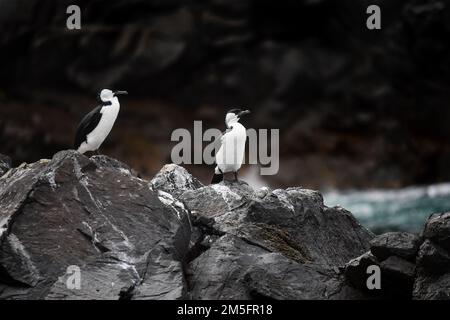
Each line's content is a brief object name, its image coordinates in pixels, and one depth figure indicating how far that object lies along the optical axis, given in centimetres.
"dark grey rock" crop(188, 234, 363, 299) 1630
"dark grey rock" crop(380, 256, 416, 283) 1606
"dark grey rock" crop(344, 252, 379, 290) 1617
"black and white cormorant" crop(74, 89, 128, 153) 2247
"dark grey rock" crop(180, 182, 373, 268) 1850
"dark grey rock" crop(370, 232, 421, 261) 1633
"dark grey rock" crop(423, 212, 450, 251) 1595
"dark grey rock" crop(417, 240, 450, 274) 1579
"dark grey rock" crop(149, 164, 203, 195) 2125
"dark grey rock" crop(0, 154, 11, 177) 2105
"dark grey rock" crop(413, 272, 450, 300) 1548
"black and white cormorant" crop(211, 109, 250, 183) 2341
